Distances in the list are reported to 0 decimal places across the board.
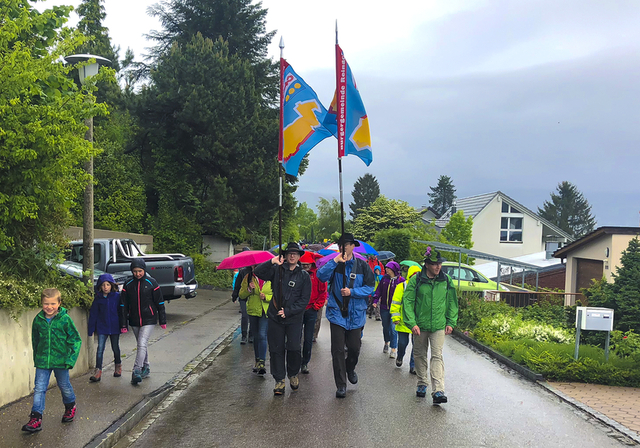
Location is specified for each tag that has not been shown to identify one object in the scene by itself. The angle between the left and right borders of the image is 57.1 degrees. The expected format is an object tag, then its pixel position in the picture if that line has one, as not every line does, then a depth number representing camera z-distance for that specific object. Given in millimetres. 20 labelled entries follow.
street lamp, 8945
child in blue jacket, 7980
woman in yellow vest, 9180
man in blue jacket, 7352
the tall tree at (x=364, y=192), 100688
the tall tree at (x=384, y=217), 48494
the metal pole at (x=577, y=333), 9359
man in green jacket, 7309
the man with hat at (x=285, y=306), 7438
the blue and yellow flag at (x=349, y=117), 8133
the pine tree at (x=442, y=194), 127812
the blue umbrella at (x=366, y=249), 11950
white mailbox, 9273
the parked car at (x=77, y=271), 12523
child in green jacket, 5761
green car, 21188
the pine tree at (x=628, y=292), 10734
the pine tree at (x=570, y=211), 100000
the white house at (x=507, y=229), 55094
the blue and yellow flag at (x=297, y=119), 8438
